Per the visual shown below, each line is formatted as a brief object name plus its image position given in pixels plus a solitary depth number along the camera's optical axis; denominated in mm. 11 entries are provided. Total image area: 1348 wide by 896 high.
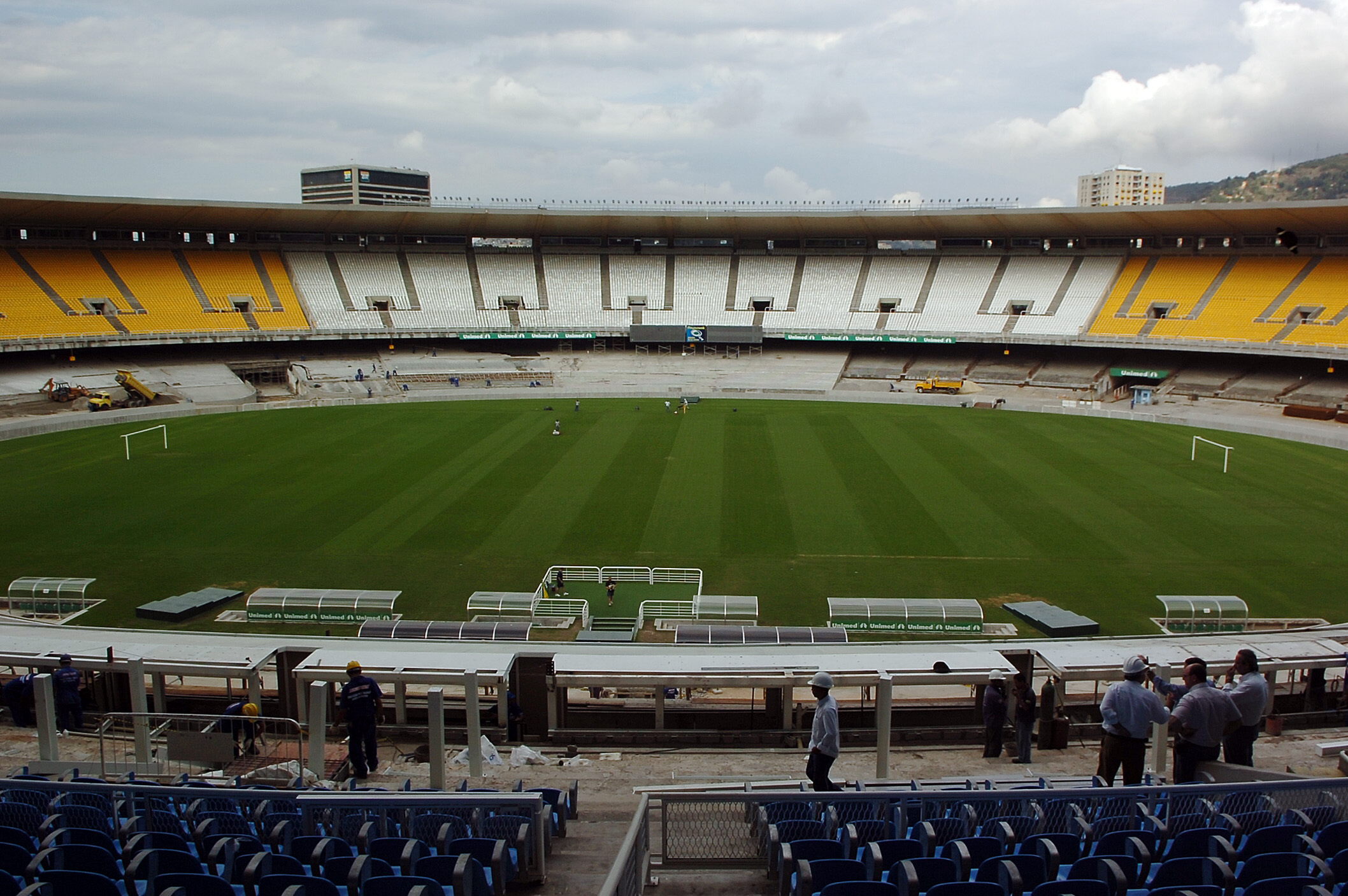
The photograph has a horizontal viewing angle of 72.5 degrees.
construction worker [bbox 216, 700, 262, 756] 10742
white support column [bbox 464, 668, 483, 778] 10352
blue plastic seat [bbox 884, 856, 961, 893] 5848
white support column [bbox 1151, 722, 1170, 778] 10094
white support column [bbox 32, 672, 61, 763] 10297
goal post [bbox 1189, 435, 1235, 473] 33938
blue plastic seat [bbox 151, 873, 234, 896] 5777
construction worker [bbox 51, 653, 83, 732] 11625
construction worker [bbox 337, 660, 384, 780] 10023
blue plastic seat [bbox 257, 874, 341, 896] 5797
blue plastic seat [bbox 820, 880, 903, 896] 5508
